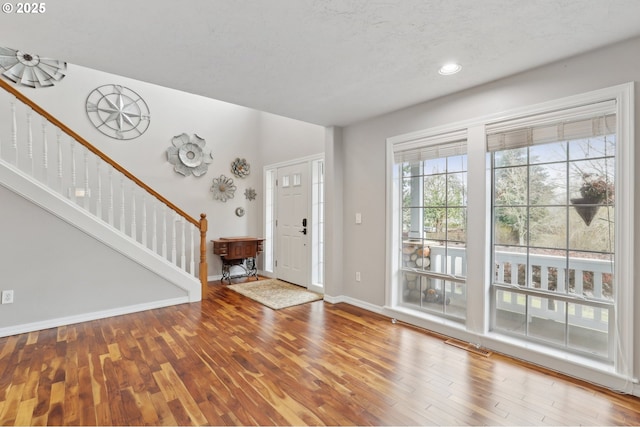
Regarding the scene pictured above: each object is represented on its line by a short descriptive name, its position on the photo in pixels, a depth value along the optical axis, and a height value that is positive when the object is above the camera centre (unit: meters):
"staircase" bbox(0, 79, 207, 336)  3.07 +0.11
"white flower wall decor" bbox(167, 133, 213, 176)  5.14 +0.98
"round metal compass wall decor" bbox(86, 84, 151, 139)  4.52 +1.53
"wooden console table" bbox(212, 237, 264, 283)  5.15 -0.66
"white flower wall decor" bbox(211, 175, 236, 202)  5.54 +0.43
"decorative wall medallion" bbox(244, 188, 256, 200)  5.91 +0.35
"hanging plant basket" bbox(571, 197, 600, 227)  2.26 +0.04
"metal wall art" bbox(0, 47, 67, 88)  4.00 +1.93
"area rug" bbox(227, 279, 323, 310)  4.10 -1.21
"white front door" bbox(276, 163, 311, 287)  4.97 -0.21
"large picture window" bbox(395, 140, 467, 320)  3.05 -0.16
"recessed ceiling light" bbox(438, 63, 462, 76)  2.43 +1.17
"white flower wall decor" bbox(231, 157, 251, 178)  5.74 +0.84
